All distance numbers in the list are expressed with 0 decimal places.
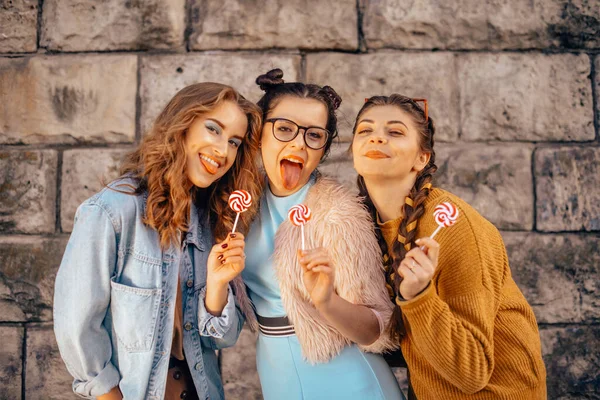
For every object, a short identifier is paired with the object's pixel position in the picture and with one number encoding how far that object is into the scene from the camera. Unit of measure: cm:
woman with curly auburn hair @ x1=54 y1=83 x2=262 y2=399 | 189
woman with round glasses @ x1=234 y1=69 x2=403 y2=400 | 187
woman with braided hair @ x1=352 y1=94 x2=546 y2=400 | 164
